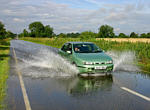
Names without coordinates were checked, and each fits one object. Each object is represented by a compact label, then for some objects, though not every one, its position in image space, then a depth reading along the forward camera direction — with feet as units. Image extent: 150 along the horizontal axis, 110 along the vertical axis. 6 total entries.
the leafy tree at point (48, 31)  471.21
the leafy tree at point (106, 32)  416.26
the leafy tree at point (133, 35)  360.67
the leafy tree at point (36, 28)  498.48
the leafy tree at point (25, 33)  508.33
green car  29.35
